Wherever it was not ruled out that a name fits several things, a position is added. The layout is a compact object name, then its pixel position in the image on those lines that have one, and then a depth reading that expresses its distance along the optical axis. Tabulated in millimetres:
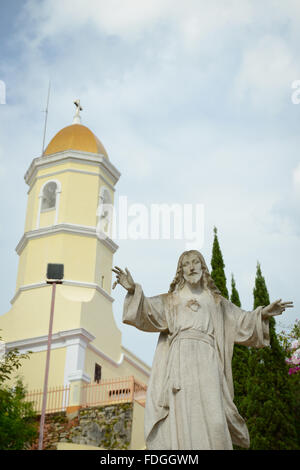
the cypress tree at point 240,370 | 17766
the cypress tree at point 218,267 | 20259
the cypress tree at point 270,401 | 15875
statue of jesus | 6000
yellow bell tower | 24156
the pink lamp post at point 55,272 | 23292
